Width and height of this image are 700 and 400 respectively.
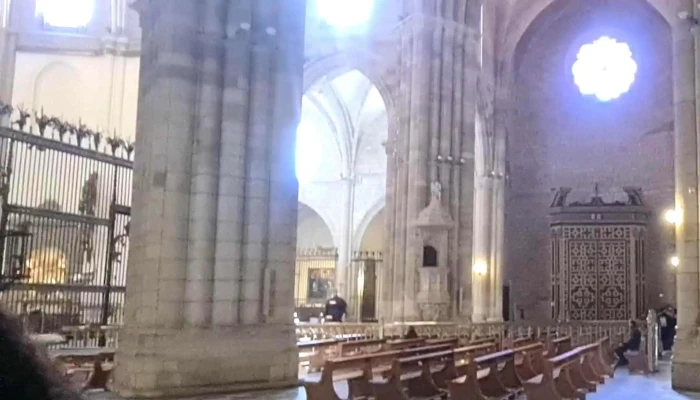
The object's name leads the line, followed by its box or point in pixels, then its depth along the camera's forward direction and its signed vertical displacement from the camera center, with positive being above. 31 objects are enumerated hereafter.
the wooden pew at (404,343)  15.09 -0.92
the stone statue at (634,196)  31.61 +4.20
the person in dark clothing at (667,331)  26.70 -0.90
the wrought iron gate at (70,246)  14.25 +0.83
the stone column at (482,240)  31.50 +2.34
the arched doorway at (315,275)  36.98 +0.87
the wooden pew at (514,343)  16.11 -0.90
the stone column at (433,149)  24.91 +4.69
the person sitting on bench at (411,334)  18.33 -0.89
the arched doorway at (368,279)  36.19 +0.71
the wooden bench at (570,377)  9.83 -1.09
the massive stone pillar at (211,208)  11.13 +1.20
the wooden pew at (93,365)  11.31 -1.14
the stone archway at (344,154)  37.72 +6.80
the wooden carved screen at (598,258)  31.25 +1.71
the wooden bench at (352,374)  9.19 -1.02
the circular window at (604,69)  33.91 +9.89
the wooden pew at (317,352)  14.73 -1.27
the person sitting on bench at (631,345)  21.80 -1.19
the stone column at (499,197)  32.09 +4.15
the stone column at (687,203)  13.62 +1.76
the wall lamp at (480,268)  32.09 +1.21
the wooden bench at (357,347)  15.70 -1.03
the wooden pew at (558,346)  14.07 -0.89
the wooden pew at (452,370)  11.56 -1.05
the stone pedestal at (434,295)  24.31 +0.06
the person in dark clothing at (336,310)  30.66 -0.60
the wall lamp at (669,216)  31.25 +3.41
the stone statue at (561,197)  32.59 +4.22
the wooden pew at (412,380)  9.74 -1.08
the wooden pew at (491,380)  9.66 -1.09
